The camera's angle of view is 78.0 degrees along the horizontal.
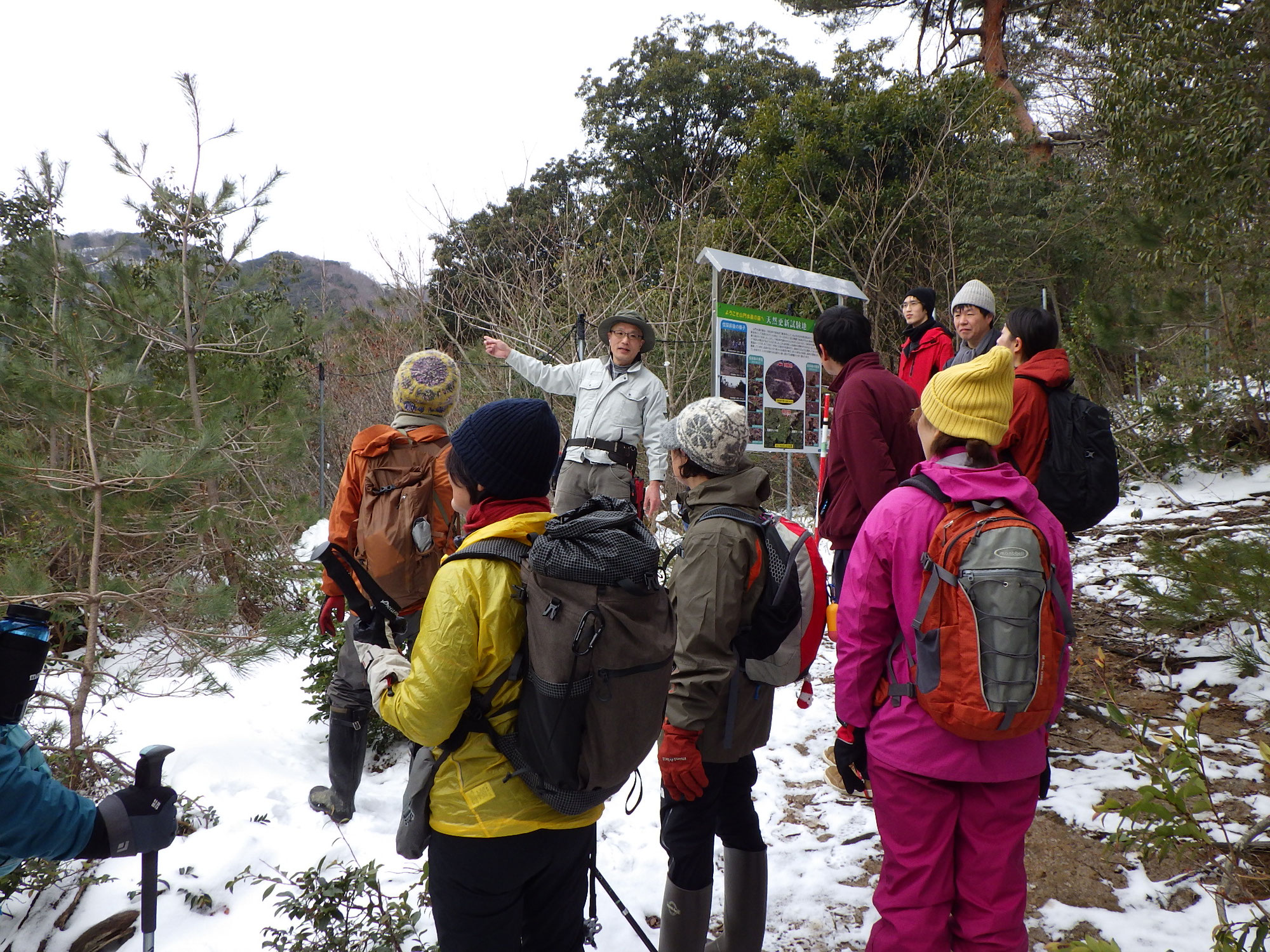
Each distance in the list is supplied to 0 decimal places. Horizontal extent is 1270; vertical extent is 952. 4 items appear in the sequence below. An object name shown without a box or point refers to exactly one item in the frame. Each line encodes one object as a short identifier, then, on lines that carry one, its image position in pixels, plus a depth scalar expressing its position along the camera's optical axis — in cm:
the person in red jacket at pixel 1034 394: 321
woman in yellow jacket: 151
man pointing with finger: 462
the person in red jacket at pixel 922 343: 457
